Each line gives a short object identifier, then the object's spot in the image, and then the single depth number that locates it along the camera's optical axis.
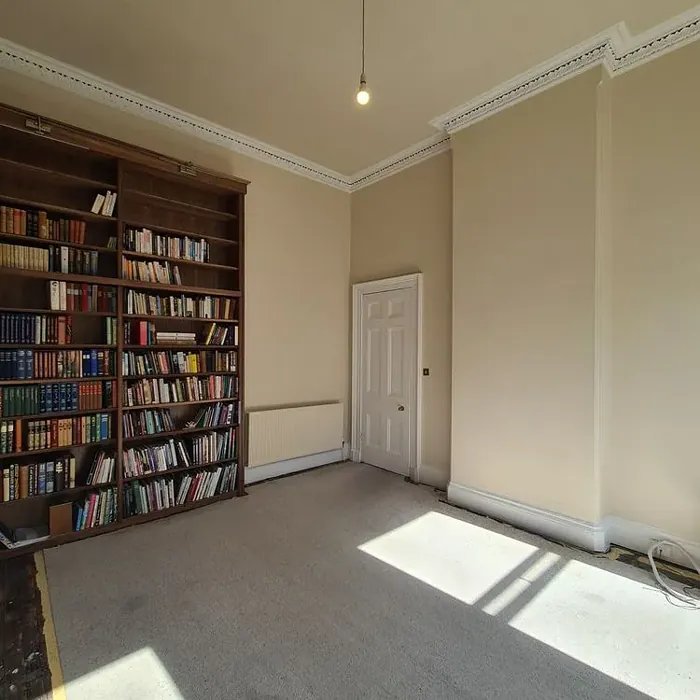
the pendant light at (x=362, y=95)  2.11
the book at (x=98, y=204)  2.98
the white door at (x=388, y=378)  4.30
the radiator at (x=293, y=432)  4.02
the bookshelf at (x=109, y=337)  2.72
